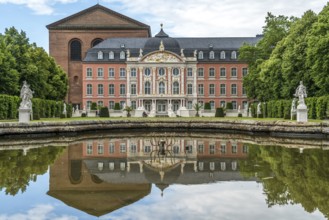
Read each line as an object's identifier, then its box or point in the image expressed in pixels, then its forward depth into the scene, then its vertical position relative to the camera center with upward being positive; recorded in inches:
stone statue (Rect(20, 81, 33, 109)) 1115.0 +26.6
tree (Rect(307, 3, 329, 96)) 1198.3 +155.5
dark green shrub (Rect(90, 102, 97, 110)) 2321.6 +5.5
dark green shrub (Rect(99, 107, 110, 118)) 1946.4 -27.3
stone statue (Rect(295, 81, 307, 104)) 1096.6 +33.7
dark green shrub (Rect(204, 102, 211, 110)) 2282.2 -0.4
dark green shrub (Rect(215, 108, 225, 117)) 2005.7 -26.5
